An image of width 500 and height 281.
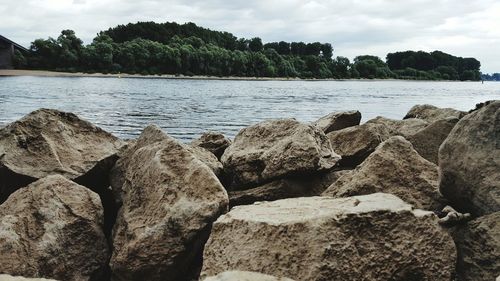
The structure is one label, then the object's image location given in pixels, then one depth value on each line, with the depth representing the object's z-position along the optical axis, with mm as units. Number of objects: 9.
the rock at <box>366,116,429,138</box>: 9219
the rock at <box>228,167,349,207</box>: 6020
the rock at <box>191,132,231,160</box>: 8203
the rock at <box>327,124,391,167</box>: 7312
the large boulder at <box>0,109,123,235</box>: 6285
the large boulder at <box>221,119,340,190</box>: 5945
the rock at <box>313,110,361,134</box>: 9426
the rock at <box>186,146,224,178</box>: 6784
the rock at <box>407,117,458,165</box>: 7254
